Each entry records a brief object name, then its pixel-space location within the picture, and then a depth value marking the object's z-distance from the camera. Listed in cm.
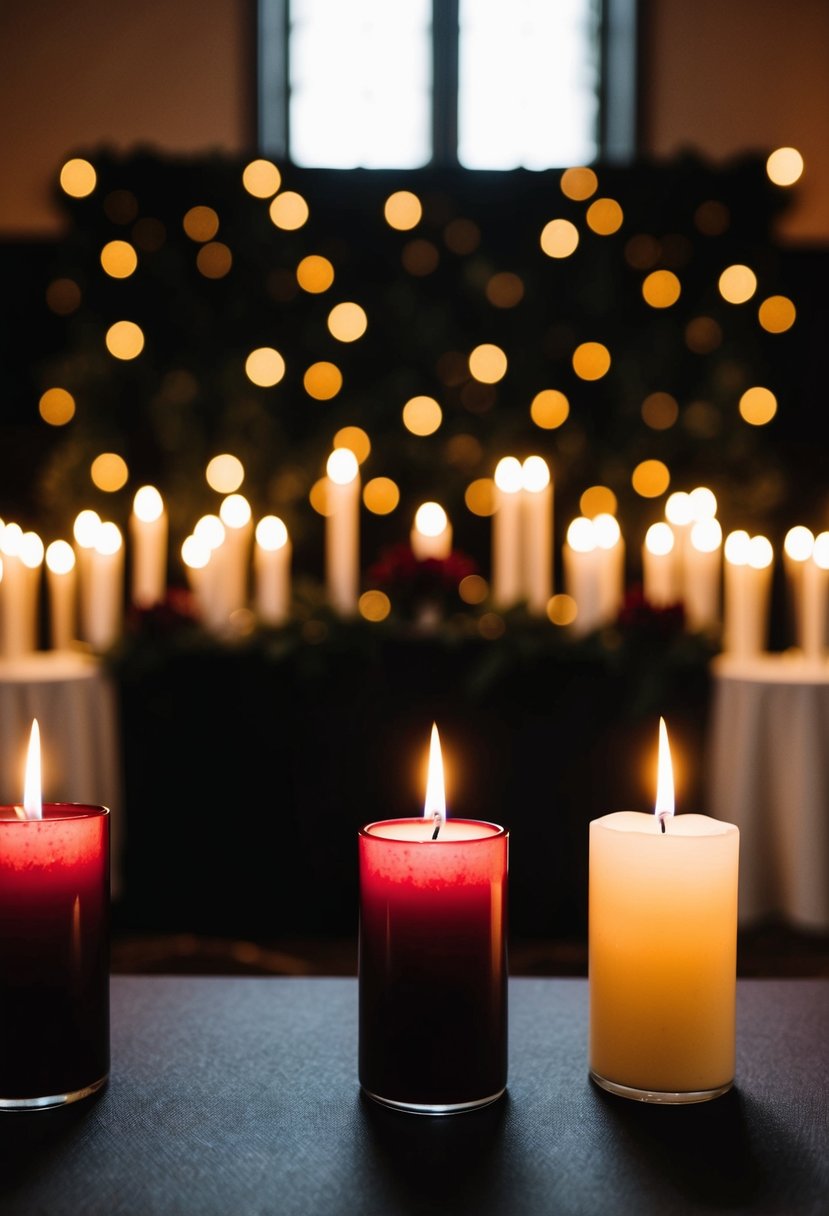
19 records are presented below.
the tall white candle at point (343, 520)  290
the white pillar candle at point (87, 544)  296
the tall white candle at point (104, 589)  287
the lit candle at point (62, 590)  292
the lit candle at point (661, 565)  292
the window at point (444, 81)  462
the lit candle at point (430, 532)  291
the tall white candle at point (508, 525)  295
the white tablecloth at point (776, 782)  249
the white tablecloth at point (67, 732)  264
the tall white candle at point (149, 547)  301
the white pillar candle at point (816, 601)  272
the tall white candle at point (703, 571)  286
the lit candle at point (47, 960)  49
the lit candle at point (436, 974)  49
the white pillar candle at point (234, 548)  296
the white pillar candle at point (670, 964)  50
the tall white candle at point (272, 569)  286
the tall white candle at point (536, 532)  293
